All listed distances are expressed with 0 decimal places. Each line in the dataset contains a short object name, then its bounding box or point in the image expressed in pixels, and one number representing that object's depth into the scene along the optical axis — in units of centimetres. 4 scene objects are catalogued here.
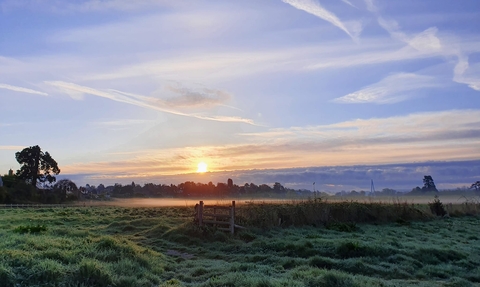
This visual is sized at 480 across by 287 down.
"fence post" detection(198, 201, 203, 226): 1931
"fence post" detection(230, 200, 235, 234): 1888
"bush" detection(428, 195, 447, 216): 3231
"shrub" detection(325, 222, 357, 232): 2227
